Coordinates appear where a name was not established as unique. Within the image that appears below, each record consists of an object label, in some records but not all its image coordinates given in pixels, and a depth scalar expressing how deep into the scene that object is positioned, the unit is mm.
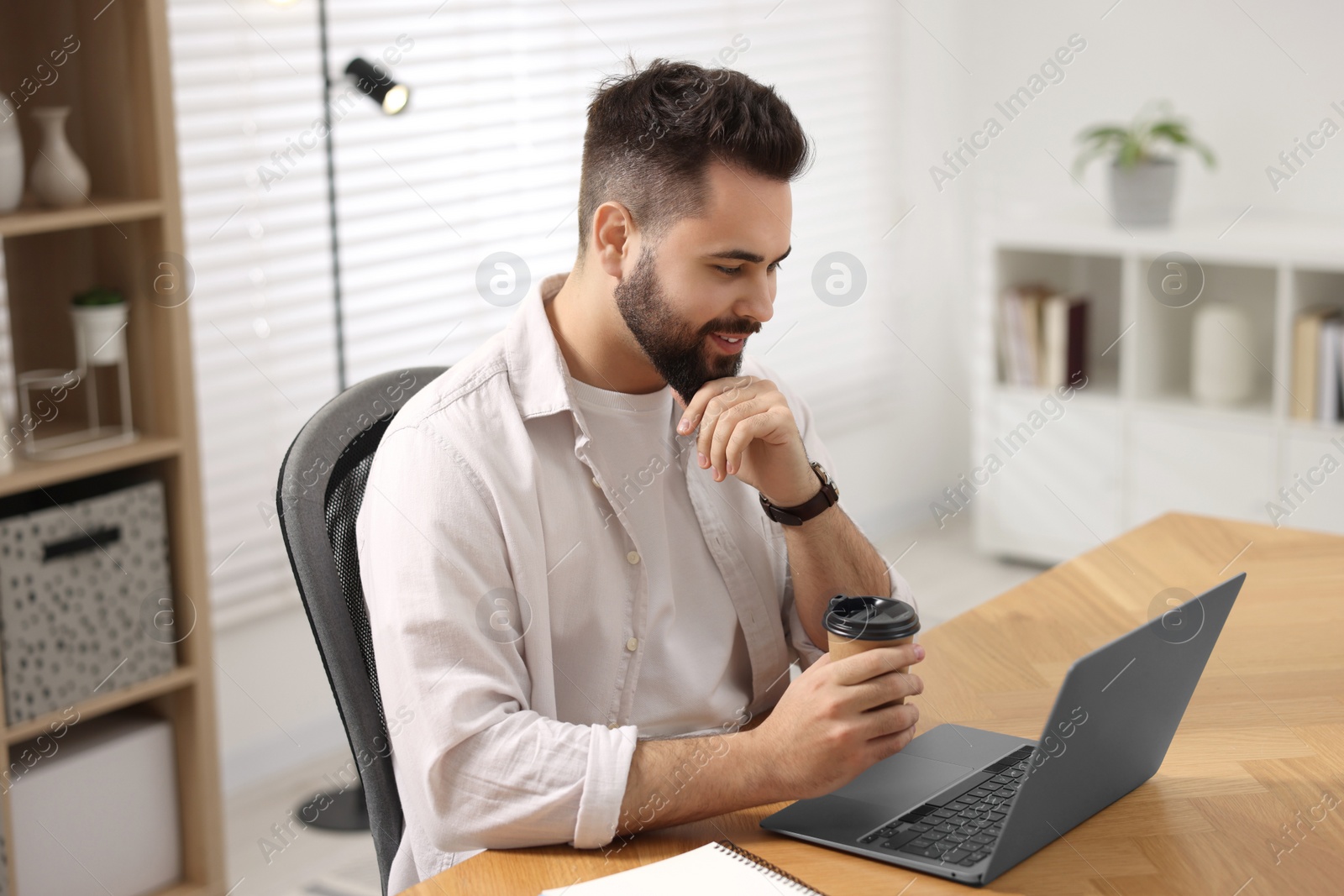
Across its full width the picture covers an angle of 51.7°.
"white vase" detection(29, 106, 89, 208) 2246
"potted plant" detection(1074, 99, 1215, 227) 3902
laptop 1084
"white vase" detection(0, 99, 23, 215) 2184
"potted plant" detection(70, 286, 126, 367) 2301
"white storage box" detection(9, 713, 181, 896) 2281
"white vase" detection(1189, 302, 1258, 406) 3865
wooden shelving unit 2254
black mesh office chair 1326
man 1189
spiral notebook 1070
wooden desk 1117
